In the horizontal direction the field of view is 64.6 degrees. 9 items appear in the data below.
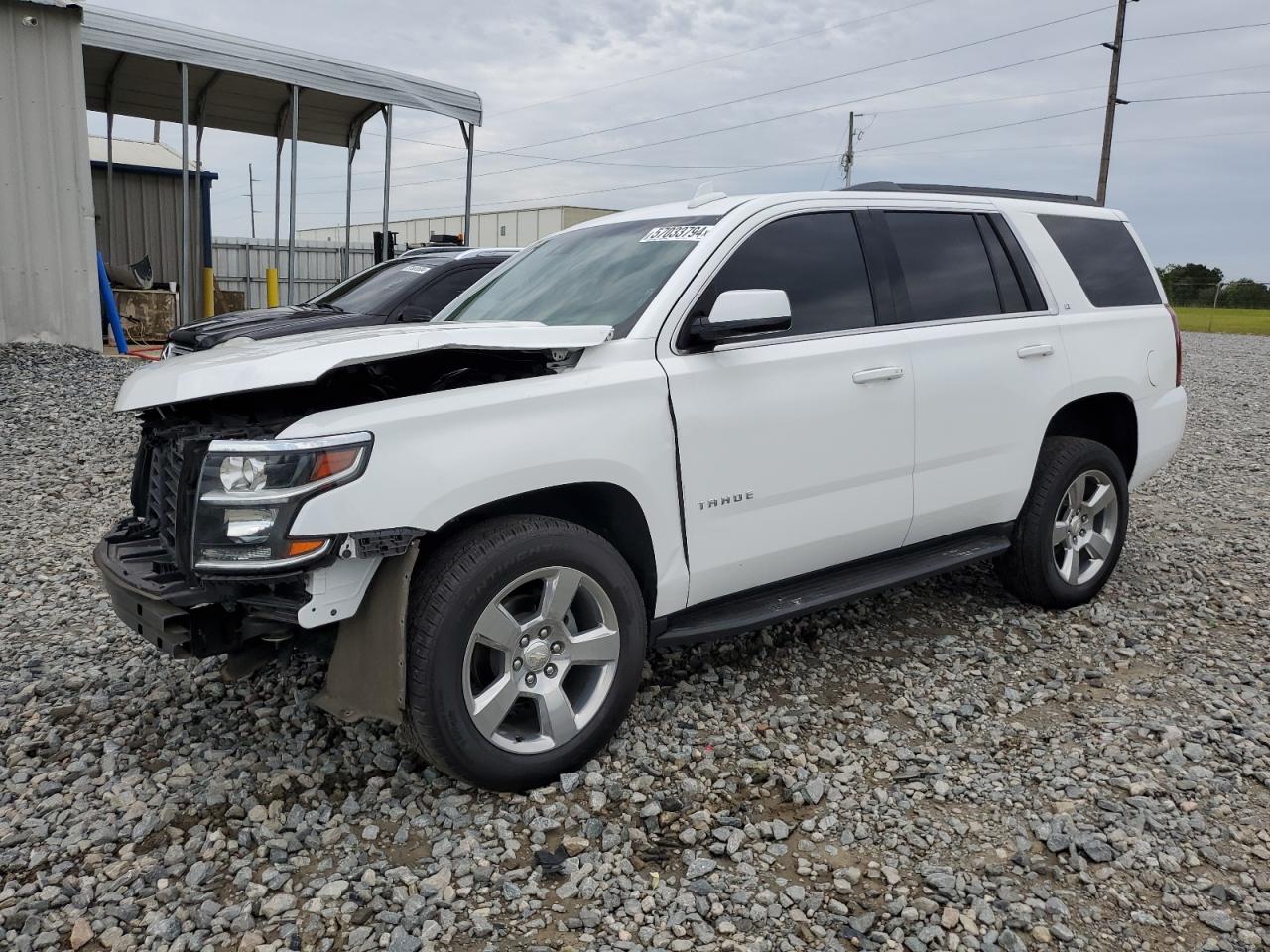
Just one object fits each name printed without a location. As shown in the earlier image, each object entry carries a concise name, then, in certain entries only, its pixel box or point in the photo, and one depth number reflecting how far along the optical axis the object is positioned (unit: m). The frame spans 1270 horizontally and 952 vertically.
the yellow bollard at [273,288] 17.53
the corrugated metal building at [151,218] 18.78
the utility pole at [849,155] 53.88
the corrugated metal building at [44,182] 11.53
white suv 2.87
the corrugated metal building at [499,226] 37.09
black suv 7.90
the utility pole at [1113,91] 30.39
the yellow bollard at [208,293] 16.61
